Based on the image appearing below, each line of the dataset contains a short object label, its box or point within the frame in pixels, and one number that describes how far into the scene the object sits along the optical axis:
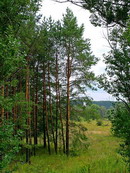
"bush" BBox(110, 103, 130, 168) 5.19
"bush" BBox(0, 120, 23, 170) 4.27
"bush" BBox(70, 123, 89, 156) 14.36
